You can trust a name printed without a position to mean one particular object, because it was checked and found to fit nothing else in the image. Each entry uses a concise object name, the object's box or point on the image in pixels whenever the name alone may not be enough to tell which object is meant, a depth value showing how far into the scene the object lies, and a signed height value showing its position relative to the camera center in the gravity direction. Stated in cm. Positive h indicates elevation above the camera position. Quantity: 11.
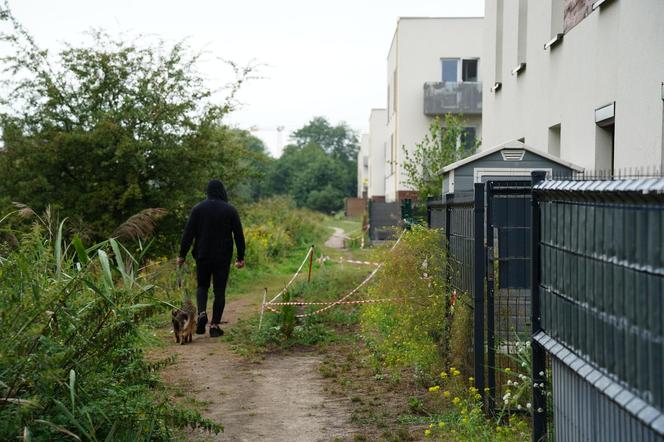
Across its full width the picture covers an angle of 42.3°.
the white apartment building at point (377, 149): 5744 +387
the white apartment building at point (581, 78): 835 +166
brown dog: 987 -135
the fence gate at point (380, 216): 3038 -34
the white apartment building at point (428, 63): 3253 +551
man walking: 1058 -50
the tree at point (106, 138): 1441 +115
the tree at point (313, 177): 9388 +343
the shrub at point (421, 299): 747 -81
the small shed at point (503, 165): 1171 +59
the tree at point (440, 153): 2125 +139
